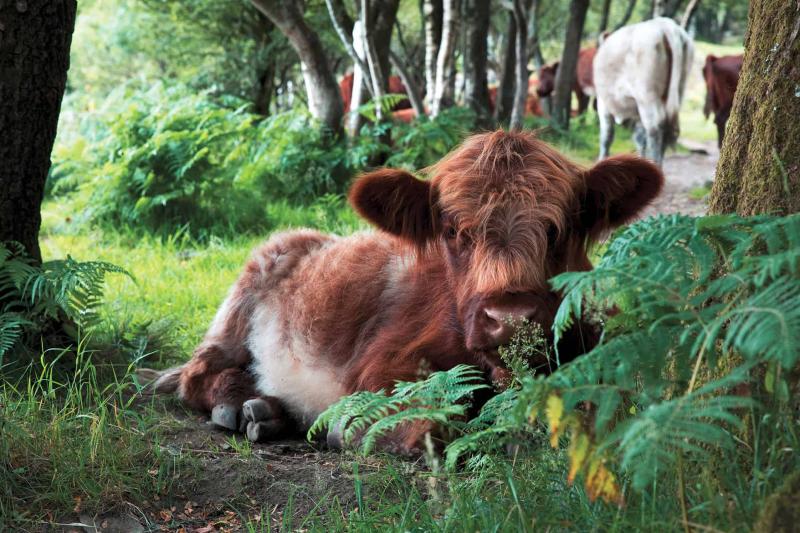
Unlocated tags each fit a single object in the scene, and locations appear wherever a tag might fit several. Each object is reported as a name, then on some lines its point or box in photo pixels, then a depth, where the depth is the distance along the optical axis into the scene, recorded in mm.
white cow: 12969
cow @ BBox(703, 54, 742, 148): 15039
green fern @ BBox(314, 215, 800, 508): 1951
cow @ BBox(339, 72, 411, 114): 19672
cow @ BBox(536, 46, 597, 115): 27781
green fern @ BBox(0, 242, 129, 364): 4242
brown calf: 3777
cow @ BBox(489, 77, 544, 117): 25844
